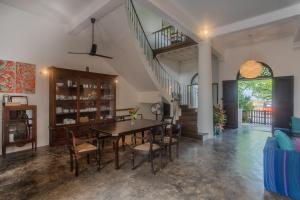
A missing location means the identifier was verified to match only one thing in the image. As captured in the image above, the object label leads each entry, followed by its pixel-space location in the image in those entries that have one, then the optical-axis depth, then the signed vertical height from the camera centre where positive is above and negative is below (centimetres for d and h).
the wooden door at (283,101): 614 -5
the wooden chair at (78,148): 302 -88
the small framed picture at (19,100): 428 +3
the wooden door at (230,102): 748 -9
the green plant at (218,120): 636 -76
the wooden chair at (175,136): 390 -87
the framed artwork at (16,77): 422 +61
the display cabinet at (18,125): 401 -60
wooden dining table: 334 -59
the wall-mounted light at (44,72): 488 +83
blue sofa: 238 -103
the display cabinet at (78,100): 484 +3
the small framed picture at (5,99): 414 +5
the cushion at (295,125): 484 -72
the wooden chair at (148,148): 321 -93
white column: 567 +37
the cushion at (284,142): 255 -65
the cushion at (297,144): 312 -85
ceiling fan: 440 +136
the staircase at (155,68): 550 +135
